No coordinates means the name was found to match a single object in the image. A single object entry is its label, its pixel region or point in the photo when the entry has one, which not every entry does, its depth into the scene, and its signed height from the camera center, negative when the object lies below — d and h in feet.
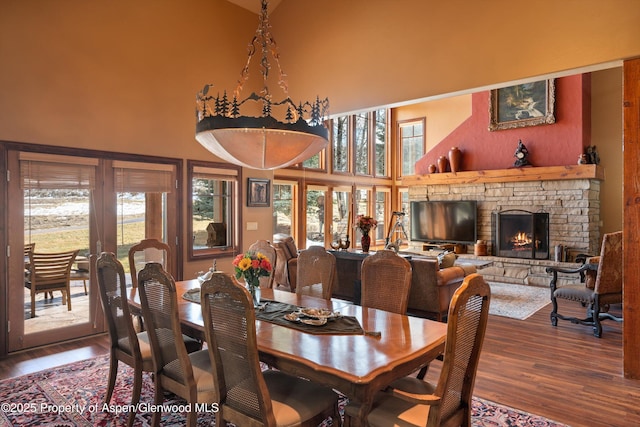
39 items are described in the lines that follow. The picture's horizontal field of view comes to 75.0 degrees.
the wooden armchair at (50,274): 14.03 -2.11
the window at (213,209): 18.43 +0.15
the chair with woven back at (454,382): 5.92 -2.62
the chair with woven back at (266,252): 12.69 -1.24
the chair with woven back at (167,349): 7.45 -2.62
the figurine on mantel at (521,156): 26.76 +3.52
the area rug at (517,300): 19.10 -4.62
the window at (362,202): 34.32 +0.80
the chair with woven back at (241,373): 6.22 -2.53
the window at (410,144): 35.69 +5.92
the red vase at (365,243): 20.51 -1.55
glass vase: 9.80 -1.92
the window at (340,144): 32.42 +5.36
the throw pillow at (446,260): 17.49 -2.06
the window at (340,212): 32.09 -0.03
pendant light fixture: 9.31 +1.79
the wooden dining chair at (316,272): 11.54 -1.72
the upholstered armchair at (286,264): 19.51 -2.48
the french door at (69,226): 13.65 -0.48
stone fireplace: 24.66 +0.60
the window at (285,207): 27.68 +0.32
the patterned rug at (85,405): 9.26 -4.60
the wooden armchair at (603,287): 14.84 -2.81
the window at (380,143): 36.37 +6.03
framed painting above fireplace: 26.20 +6.88
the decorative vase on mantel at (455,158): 29.73 +3.76
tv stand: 29.34 -2.56
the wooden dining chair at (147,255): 13.14 -1.55
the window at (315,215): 30.17 -0.25
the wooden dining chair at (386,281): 10.12 -1.76
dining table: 6.08 -2.31
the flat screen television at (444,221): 29.12 -0.72
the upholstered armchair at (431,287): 16.06 -2.98
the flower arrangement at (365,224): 20.17 -0.60
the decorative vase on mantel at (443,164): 30.48 +3.45
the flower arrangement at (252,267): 9.48 -1.26
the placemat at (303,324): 7.95 -2.27
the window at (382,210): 36.52 +0.13
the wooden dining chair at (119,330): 8.76 -2.67
